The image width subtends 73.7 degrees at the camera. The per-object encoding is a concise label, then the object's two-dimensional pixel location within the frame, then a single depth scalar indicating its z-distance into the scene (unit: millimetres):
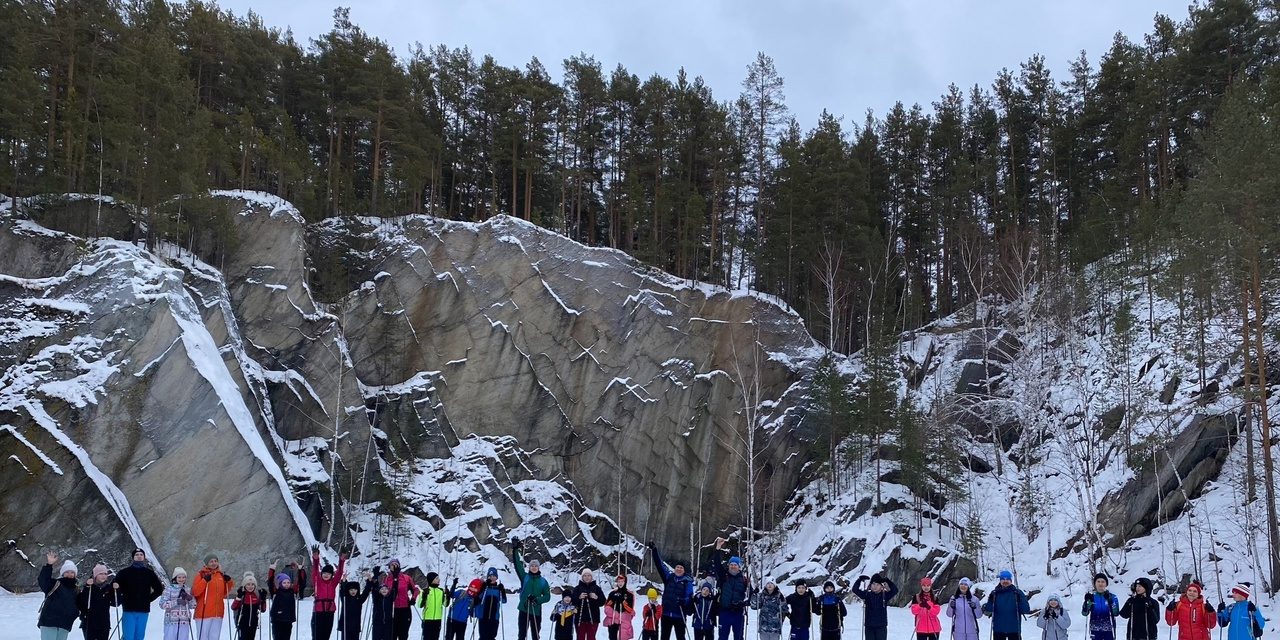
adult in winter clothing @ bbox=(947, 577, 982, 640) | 13102
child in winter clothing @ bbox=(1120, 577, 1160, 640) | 13125
